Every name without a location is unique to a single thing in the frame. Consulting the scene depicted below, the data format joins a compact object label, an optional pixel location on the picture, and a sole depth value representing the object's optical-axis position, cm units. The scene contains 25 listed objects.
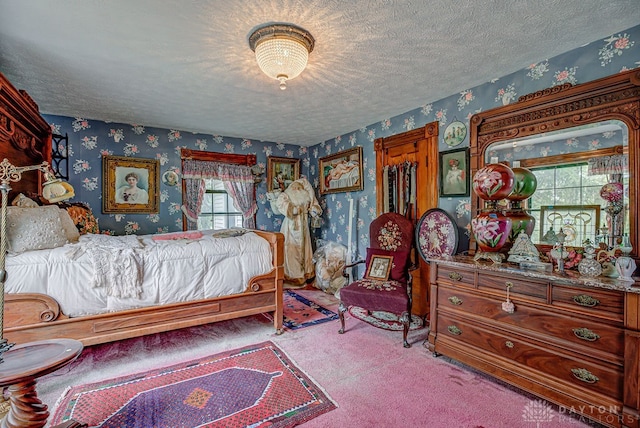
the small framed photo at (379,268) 314
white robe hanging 480
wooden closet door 332
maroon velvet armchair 267
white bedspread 210
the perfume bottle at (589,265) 181
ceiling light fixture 196
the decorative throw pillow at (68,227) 259
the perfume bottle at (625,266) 168
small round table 129
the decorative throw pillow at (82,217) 342
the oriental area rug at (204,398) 174
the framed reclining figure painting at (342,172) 439
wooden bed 207
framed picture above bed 400
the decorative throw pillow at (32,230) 210
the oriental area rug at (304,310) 327
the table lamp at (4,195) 145
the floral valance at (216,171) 450
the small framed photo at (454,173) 299
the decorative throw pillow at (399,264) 310
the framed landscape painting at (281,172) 518
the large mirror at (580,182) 203
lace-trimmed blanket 225
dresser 158
